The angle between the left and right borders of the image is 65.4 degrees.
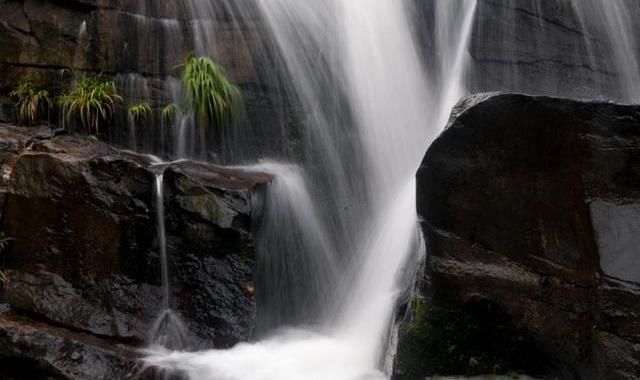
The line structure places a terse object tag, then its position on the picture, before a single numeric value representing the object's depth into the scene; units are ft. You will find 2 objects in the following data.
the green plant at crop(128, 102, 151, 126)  24.45
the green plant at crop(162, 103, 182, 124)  24.63
